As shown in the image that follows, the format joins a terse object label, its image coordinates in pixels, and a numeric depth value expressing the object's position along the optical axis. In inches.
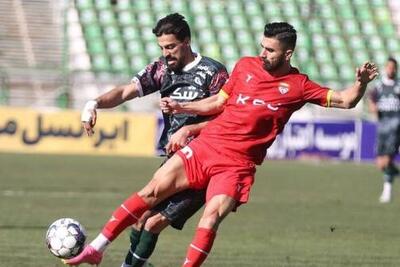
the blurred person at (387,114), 1523.1
